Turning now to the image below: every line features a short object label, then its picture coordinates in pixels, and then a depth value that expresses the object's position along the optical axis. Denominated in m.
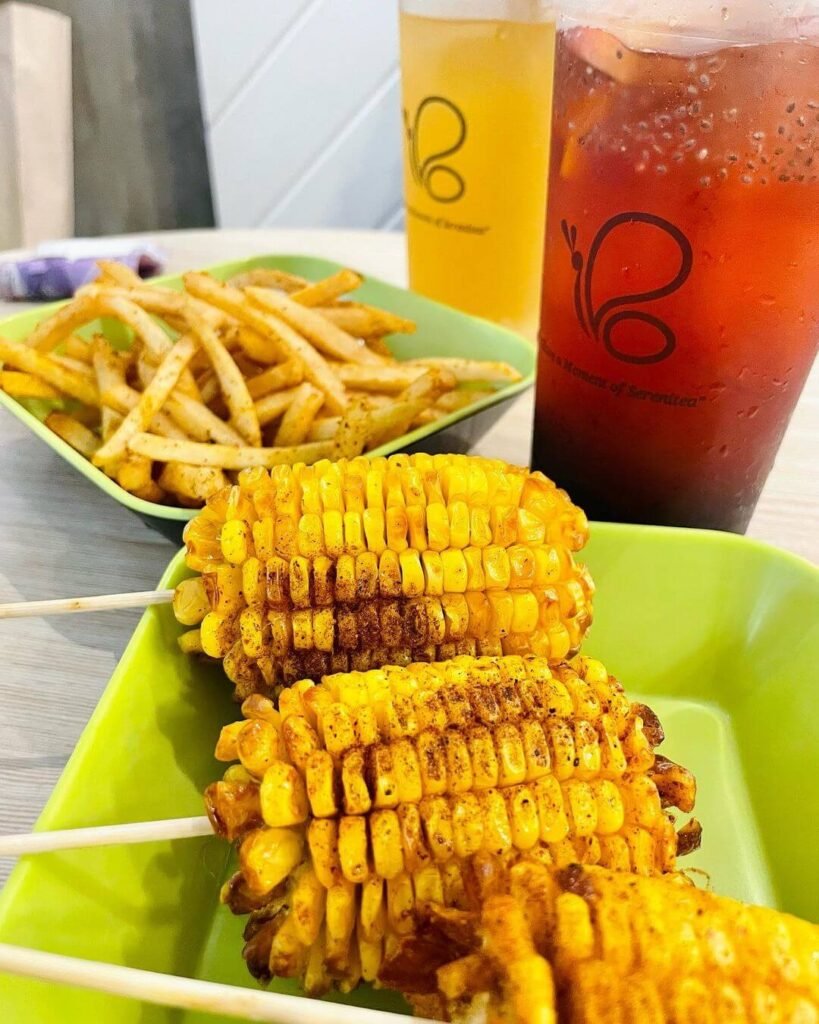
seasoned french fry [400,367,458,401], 0.33
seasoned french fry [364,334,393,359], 0.41
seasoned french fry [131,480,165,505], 0.31
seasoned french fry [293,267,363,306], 0.40
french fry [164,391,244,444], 0.33
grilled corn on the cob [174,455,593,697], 0.24
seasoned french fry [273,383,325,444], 0.33
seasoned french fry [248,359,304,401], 0.35
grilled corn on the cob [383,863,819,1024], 0.16
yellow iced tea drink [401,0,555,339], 0.39
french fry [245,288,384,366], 0.37
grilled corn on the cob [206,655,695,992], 0.19
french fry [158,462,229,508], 0.30
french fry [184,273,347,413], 0.35
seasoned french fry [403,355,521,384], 0.36
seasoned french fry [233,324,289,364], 0.36
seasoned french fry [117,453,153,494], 0.31
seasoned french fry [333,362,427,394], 0.37
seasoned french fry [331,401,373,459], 0.32
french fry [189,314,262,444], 0.33
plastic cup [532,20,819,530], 0.23
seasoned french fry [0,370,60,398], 0.34
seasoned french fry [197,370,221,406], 0.37
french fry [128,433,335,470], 0.31
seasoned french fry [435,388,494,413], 0.35
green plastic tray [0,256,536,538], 0.31
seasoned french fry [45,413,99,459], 0.35
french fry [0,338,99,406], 0.34
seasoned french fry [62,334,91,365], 0.38
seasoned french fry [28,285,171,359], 0.36
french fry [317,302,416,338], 0.40
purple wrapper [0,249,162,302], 0.53
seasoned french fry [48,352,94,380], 0.37
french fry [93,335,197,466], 0.31
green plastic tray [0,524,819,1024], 0.20
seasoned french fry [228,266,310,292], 0.43
